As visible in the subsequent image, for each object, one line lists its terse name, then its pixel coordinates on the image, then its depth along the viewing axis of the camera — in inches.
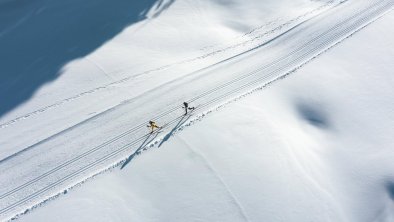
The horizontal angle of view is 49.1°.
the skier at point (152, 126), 794.5
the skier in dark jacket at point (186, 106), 824.9
